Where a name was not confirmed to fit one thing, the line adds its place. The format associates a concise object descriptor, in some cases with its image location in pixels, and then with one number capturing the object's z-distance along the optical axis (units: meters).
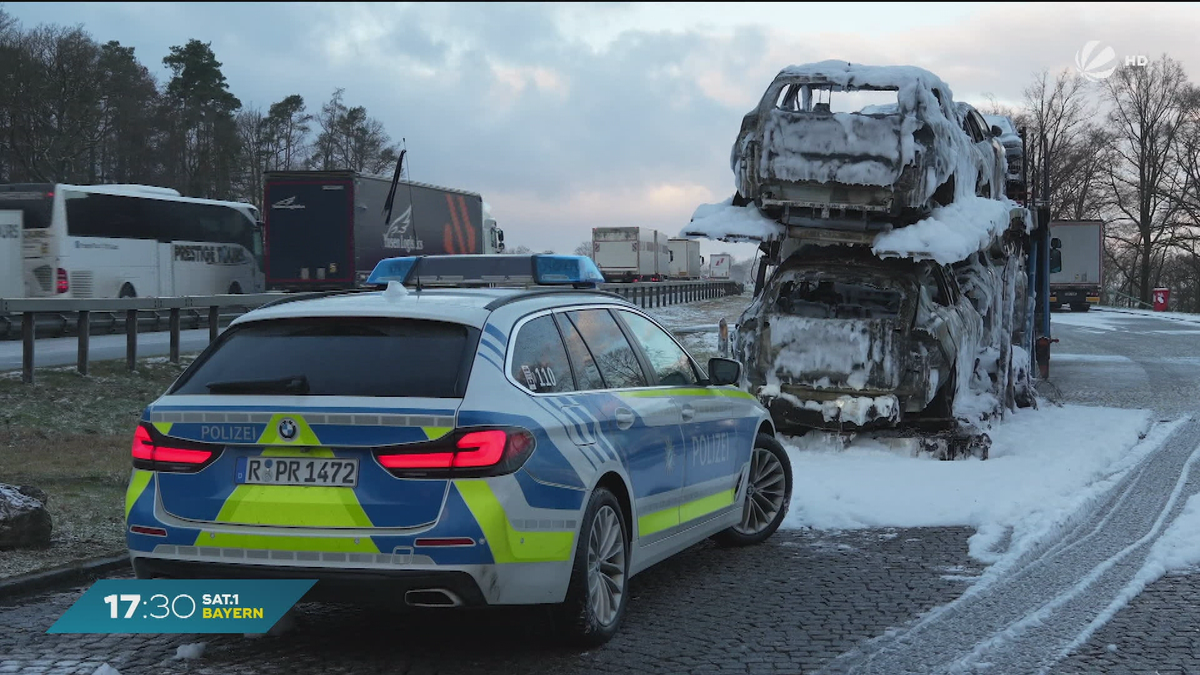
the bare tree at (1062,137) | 72.94
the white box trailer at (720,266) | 100.75
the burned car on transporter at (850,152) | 11.79
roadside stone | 7.16
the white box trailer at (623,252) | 68.38
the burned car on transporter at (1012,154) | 16.77
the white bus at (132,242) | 28.72
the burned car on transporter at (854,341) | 11.84
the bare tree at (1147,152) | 68.75
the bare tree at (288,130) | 79.22
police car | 4.89
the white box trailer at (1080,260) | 51.09
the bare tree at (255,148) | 73.50
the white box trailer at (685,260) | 81.56
